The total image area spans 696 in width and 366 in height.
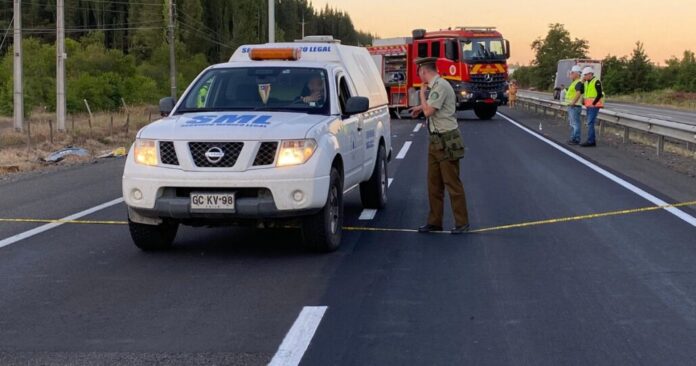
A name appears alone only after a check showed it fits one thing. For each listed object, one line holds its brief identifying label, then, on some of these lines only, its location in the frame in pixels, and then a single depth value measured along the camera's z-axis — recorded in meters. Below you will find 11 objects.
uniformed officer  9.15
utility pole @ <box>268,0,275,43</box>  34.66
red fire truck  35.38
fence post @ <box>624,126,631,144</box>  22.02
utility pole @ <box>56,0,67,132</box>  31.00
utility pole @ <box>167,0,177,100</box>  50.97
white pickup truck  7.44
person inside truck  8.76
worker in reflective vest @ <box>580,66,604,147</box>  21.03
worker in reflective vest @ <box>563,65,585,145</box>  21.44
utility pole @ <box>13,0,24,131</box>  29.06
